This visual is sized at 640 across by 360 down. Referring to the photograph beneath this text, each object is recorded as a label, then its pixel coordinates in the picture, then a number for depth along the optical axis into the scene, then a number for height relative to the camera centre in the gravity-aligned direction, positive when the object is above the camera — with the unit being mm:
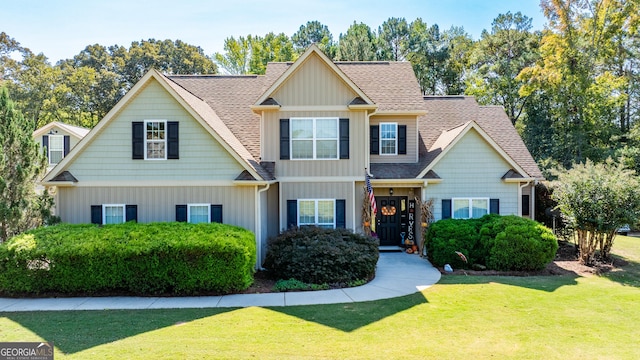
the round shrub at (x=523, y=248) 12047 -2444
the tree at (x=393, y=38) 37688 +14788
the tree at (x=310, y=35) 41250 +16493
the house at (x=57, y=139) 23116 +2503
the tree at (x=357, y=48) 33750 +12393
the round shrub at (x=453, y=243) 12641 -2389
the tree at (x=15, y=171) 11406 +199
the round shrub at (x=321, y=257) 10844 -2525
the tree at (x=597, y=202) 12352 -947
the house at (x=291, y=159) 12016 +640
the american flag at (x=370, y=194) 12927 -647
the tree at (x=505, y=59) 32719 +11037
